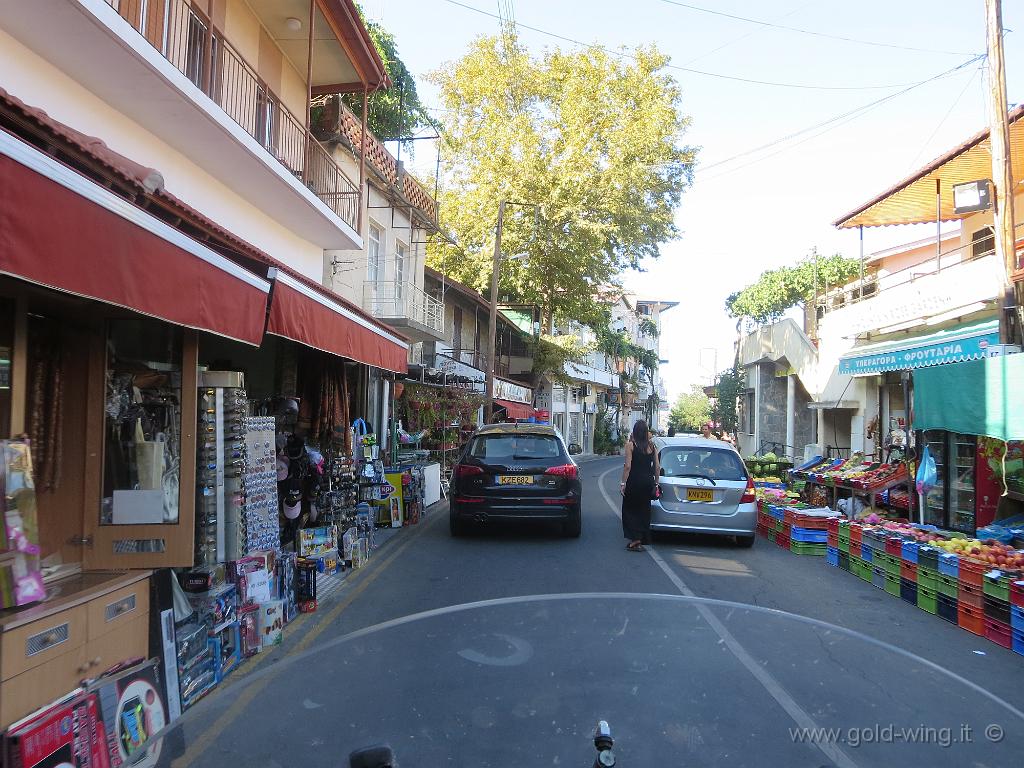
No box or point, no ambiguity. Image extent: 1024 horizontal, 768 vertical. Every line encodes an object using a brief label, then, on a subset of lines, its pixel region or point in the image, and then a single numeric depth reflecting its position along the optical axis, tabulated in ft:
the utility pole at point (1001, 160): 30.94
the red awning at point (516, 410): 88.99
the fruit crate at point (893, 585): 24.85
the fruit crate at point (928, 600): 22.34
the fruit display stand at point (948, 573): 19.33
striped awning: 37.40
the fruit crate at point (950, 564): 21.61
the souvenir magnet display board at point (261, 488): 20.44
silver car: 31.96
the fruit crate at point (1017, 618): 18.47
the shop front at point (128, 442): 11.09
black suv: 32.37
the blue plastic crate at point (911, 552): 23.97
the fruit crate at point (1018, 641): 18.45
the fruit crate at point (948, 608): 21.40
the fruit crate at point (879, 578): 26.06
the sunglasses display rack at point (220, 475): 17.74
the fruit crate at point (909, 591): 23.57
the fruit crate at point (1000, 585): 19.25
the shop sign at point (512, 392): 95.01
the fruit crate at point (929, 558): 22.79
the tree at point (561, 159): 87.40
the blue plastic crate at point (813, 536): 32.53
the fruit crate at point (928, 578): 22.39
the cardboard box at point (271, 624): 18.10
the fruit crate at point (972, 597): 20.31
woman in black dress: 31.60
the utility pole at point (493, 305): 75.10
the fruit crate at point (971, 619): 20.13
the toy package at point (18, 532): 11.93
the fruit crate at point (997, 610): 19.22
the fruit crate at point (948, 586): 21.39
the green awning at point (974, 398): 26.20
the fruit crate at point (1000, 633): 18.93
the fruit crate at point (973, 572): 20.38
